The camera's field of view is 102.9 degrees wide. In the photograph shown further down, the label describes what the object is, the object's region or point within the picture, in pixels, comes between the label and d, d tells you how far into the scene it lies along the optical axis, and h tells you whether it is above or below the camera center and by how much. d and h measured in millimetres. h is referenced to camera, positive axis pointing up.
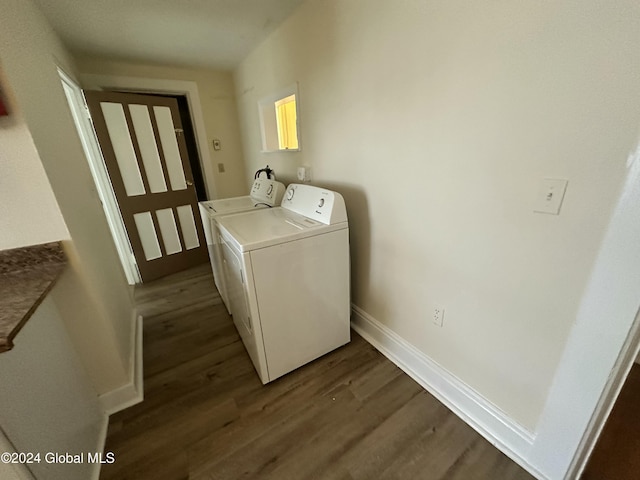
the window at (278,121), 2165 +253
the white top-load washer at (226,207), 1938 -447
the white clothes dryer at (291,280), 1330 -708
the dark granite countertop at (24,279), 768 -444
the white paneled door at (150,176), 2443 -230
